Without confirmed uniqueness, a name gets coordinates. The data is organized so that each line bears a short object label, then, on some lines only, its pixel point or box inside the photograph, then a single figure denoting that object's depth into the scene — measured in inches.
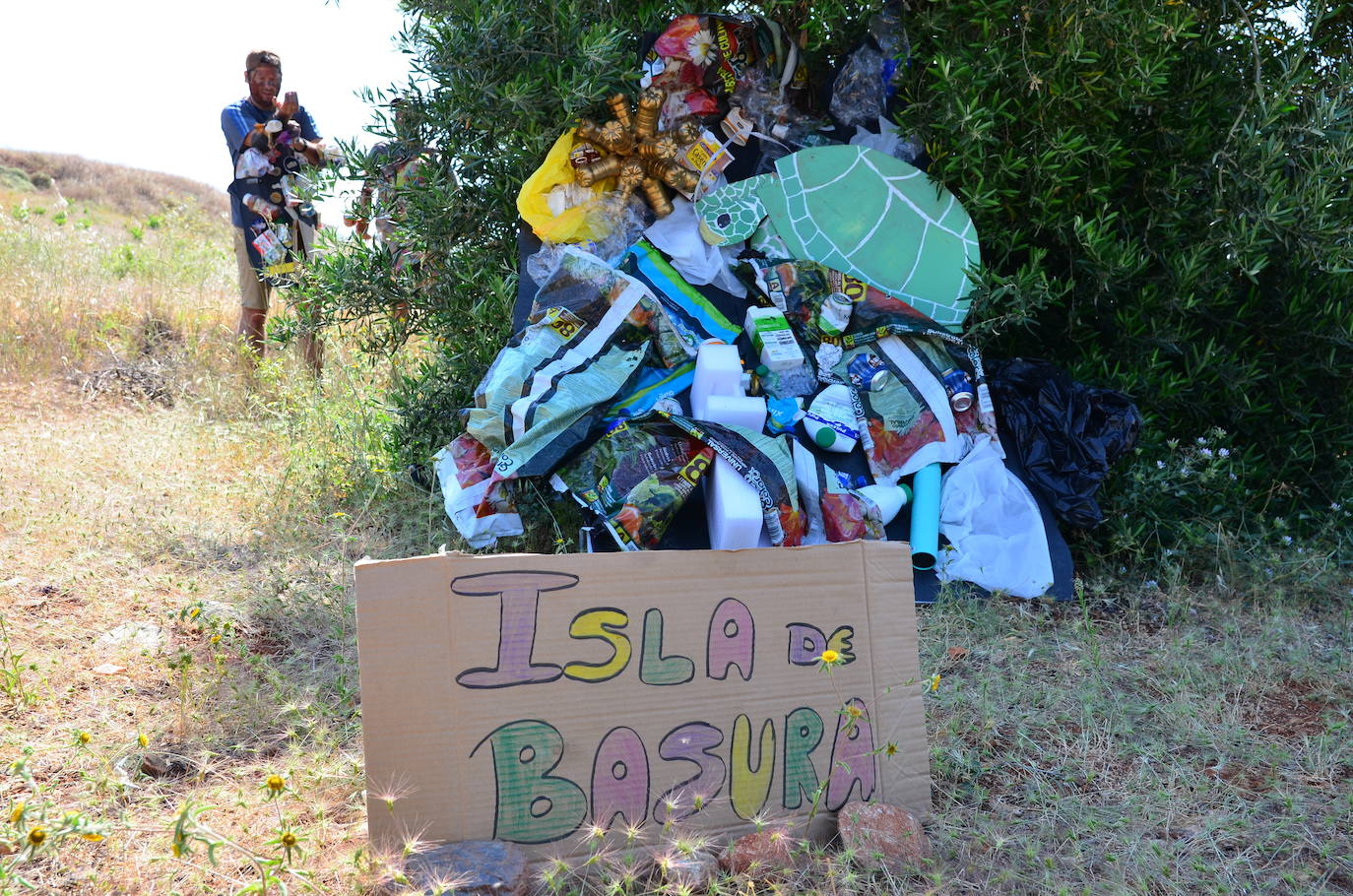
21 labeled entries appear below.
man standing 225.3
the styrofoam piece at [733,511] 123.8
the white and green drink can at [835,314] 150.0
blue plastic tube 137.7
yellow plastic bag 149.9
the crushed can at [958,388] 148.2
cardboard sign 76.4
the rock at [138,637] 115.6
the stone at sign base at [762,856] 77.6
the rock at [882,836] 78.4
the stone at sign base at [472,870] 70.8
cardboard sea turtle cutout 153.1
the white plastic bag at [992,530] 139.2
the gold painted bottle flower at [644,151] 152.5
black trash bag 144.6
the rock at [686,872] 74.0
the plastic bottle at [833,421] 142.3
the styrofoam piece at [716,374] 137.6
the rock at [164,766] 91.8
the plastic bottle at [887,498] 139.5
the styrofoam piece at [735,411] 134.8
